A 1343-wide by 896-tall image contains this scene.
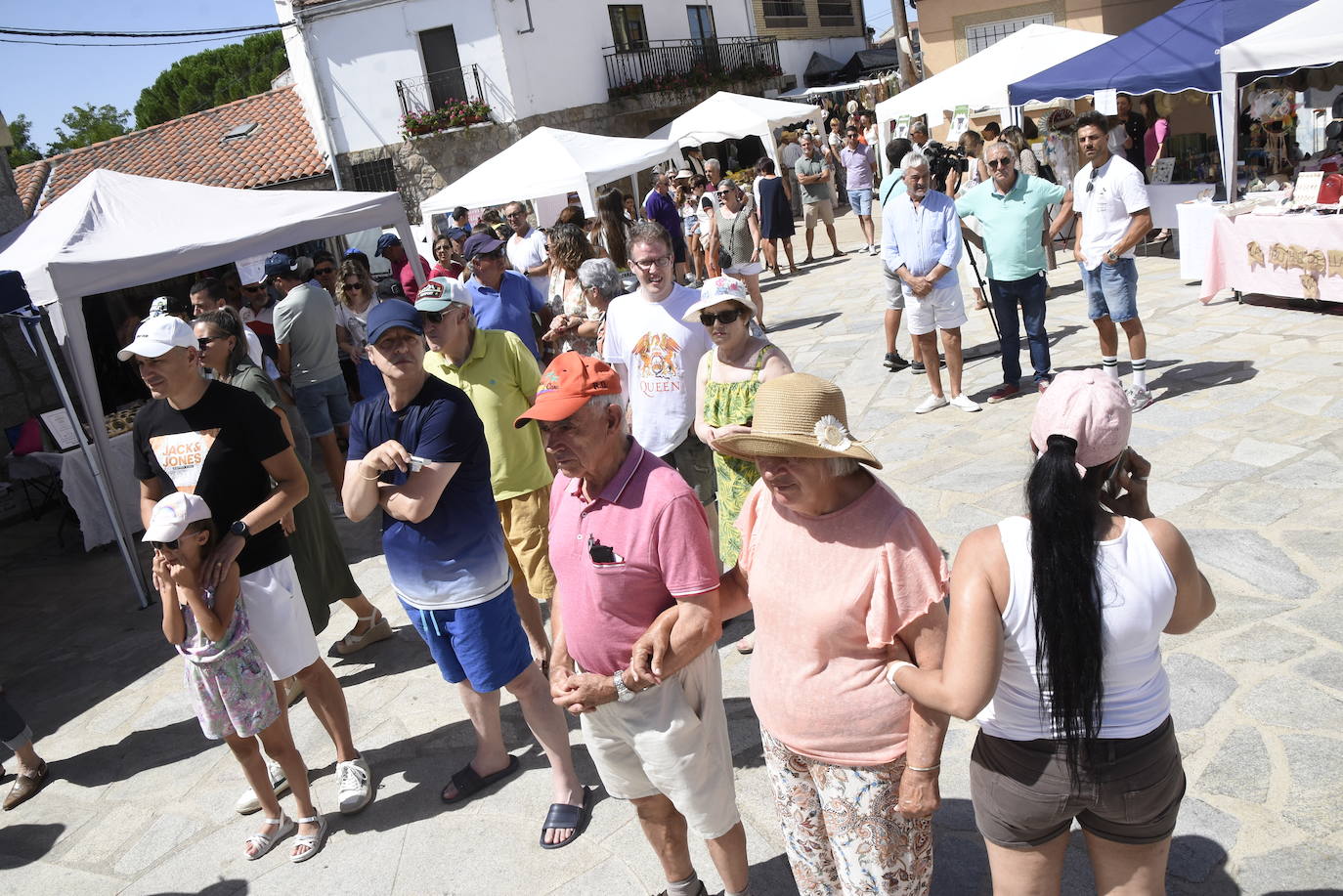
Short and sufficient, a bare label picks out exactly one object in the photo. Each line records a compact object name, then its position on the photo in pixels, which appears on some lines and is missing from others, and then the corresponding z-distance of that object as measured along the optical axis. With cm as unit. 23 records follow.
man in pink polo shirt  250
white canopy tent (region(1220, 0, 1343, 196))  820
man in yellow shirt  404
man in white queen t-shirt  427
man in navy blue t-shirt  326
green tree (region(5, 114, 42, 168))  5721
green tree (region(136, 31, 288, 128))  4981
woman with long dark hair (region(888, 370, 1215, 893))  189
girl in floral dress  331
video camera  1159
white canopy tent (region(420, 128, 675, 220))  1197
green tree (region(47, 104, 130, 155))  6561
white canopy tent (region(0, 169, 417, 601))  642
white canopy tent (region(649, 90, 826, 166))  1744
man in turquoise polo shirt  662
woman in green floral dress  374
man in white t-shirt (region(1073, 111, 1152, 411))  621
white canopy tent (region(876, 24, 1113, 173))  1290
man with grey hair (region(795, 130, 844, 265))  1505
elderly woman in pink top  217
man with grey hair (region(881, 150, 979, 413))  664
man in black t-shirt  347
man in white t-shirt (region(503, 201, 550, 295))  822
